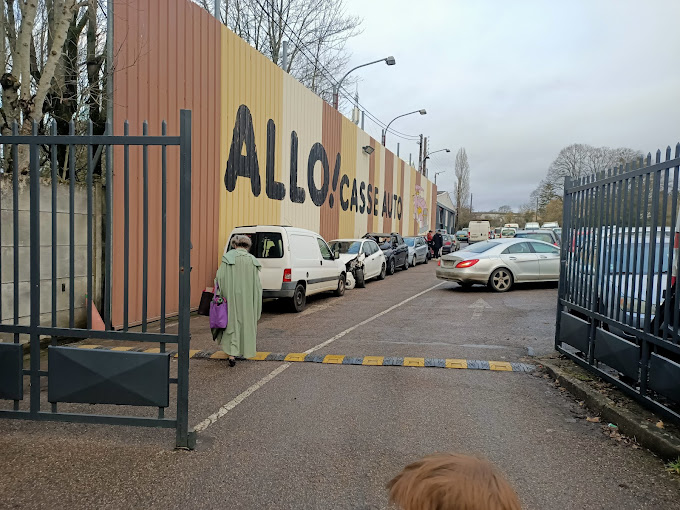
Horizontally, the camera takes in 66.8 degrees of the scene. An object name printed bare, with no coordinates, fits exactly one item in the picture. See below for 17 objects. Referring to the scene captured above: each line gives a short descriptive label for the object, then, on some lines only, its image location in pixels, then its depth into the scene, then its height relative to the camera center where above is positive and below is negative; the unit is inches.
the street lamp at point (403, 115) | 1314.0 +313.1
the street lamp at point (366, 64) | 941.2 +311.1
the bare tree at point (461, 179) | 3135.1 +345.9
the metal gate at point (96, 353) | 147.9 -37.0
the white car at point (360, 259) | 623.5 -32.5
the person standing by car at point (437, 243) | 1235.1 -19.4
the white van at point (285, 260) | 419.5 -24.0
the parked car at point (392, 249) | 814.5 -24.4
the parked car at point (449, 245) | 1340.1 -25.8
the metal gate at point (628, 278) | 162.6 -14.9
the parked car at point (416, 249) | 966.4 -29.2
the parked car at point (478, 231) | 1924.2 +18.4
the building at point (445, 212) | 2422.5 +121.1
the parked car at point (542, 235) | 739.4 +3.4
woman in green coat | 255.4 -34.8
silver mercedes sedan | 561.6 -30.6
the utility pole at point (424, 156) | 1926.4 +292.8
